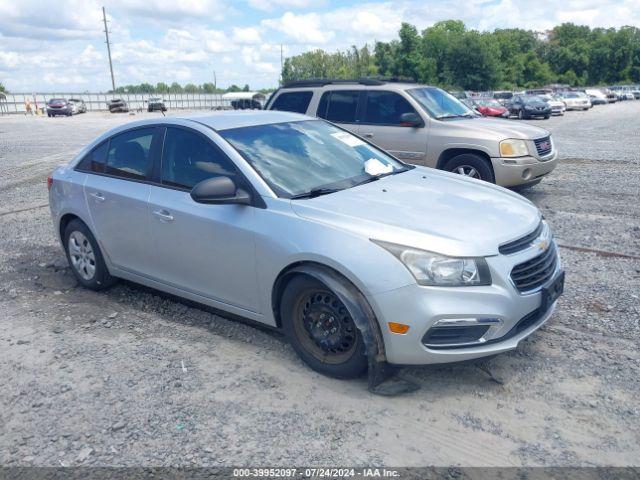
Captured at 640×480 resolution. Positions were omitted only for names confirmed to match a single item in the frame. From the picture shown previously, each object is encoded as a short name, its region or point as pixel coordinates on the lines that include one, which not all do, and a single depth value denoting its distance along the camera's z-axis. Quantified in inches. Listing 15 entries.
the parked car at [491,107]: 1273.4
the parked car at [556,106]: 1446.9
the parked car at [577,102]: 1653.5
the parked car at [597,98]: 2138.3
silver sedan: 132.2
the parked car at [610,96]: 2222.9
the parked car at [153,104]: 2030.0
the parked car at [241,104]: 1712.6
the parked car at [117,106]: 2196.1
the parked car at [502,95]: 1889.5
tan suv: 324.5
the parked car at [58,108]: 1958.7
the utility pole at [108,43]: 3006.9
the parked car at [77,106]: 2043.6
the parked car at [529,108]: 1286.9
